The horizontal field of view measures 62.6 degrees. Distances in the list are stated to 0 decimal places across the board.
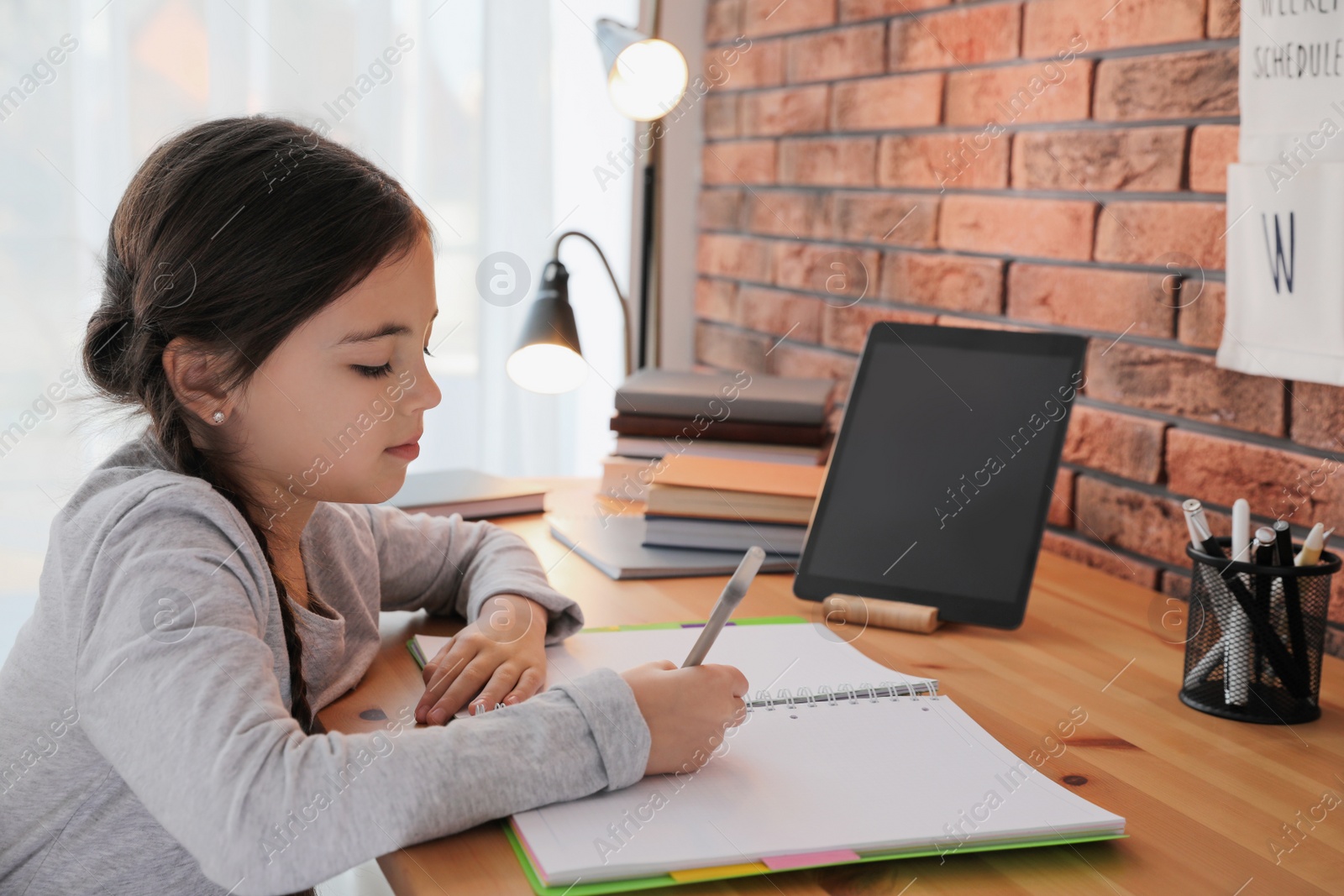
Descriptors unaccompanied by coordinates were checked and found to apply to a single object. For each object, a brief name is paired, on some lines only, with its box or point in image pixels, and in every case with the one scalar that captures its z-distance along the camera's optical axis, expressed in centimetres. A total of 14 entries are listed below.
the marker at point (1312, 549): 86
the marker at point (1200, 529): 90
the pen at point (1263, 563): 84
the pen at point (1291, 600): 84
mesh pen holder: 84
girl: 63
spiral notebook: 62
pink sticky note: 62
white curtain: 162
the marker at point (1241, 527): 88
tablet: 105
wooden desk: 63
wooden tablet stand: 103
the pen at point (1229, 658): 85
